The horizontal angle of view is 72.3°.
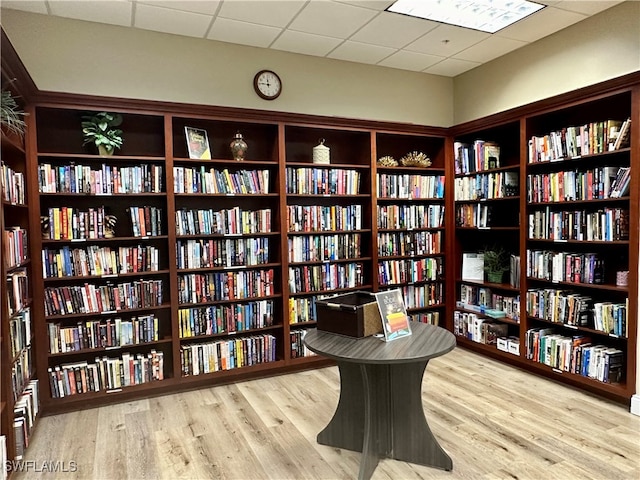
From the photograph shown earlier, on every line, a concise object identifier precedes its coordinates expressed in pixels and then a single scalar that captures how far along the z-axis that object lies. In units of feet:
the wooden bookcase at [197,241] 10.66
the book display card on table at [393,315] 7.57
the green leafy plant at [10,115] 8.31
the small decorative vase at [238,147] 12.30
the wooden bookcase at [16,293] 7.64
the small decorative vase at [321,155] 13.43
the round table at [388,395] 7.09
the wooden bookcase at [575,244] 10.27
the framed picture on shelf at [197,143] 11.94
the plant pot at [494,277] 13.84
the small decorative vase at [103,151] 10.87
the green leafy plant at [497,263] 13.87
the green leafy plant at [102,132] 10.80
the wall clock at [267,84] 12.59
